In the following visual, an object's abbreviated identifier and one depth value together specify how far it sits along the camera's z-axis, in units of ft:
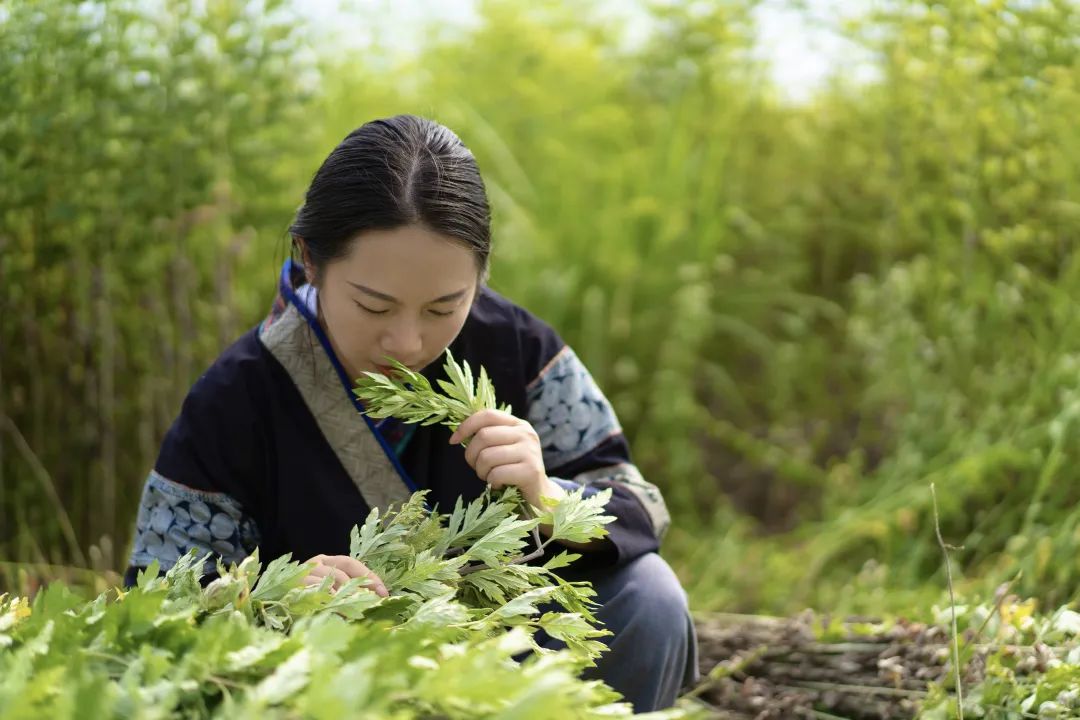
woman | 7.60
